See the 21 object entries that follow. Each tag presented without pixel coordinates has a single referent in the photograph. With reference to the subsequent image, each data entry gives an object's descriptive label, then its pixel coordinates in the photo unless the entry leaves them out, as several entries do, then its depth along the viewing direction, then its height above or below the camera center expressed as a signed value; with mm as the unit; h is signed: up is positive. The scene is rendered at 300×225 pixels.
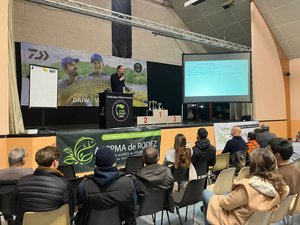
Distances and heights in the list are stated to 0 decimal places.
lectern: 4598 +130
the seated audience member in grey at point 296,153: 3941 -559
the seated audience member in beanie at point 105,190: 2002 -532
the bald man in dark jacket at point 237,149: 4176 -528
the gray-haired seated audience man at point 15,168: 2504 -451
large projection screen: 7070 +1013
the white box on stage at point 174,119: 6809 -64
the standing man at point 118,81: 5201 +686
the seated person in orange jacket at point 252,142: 4461 -441
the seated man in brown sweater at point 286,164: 2395 -443
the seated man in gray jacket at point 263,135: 4503 -340
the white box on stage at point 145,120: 5711 -67
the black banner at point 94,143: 4078 -410
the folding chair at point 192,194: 2719 -781
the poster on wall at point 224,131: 6359 -366
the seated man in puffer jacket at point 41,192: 1985 -533
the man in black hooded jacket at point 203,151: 3838 -490
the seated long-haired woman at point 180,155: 3322 -479
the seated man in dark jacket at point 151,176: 2494 -547
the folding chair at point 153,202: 2512 -792
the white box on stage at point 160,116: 6225 +18
